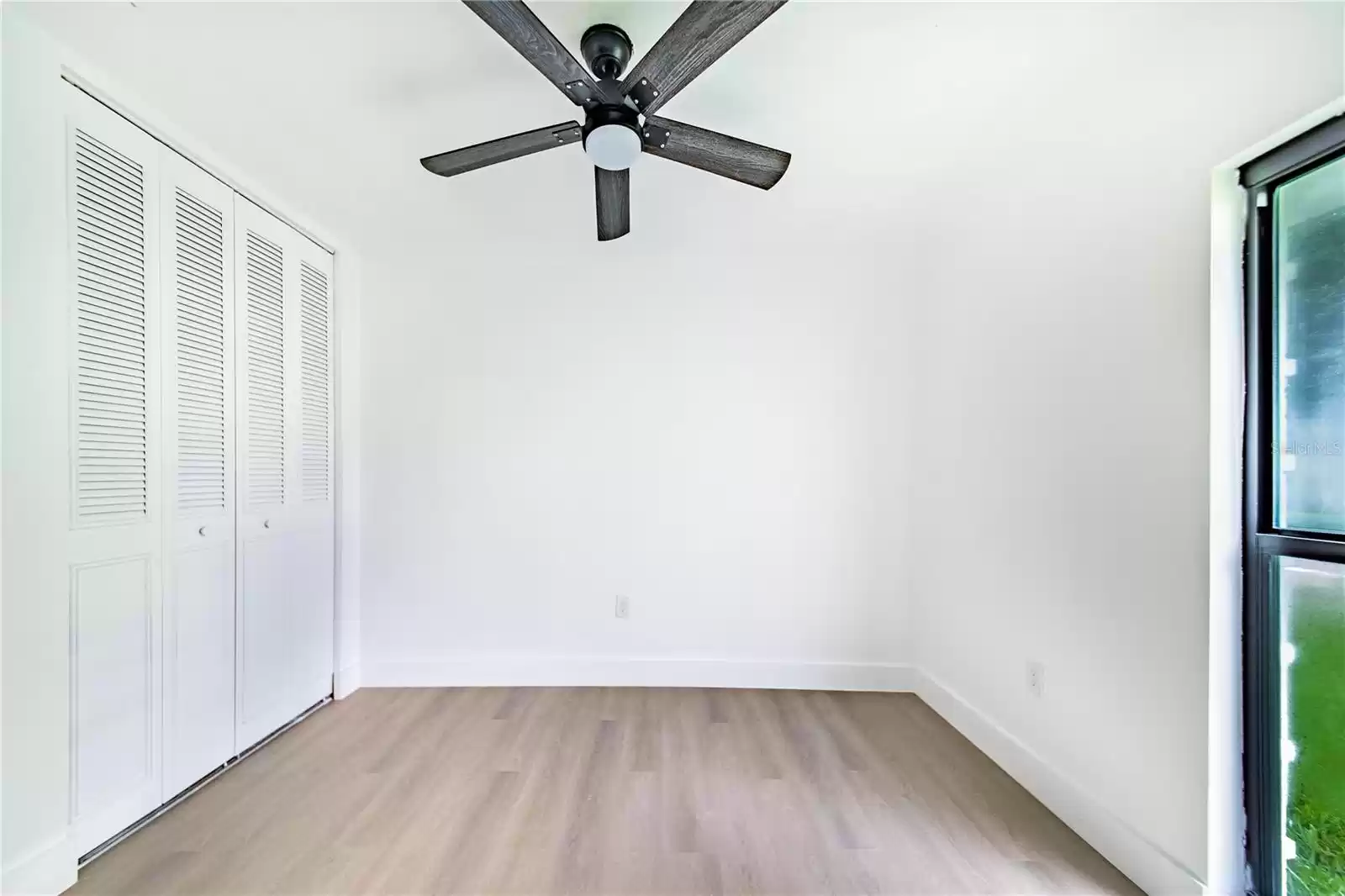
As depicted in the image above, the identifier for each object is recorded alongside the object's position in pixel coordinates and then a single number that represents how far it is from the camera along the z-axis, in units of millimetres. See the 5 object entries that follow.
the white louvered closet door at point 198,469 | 1677
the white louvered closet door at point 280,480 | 1973
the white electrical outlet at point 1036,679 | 1727
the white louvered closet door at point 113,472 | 1413
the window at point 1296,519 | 1093
